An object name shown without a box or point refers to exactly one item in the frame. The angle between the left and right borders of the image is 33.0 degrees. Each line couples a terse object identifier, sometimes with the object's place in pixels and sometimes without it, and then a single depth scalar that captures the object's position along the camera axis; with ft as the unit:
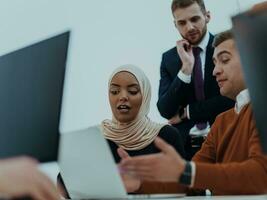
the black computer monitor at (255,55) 2.52
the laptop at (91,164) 3.59
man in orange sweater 3.54
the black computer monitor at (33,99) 3.12
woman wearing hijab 7.04
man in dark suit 7.70
